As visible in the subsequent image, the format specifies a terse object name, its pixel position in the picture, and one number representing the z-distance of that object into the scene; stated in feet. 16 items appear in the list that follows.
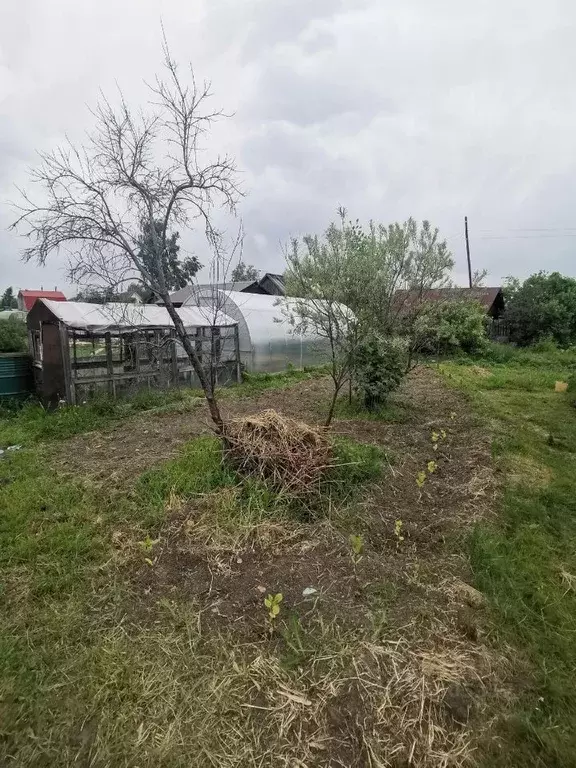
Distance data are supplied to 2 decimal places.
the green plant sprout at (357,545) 11.45
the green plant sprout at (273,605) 9.08
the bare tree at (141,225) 14.46
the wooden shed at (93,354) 30.91
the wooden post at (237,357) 42.37
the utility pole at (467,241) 83.30
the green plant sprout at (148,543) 11.98
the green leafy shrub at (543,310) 69.82
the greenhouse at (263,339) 44.68
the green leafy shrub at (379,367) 24.99
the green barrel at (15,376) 32.91
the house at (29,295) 151.06
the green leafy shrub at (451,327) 27.68
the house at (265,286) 98.68
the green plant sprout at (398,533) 12.26
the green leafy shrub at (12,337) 55.20
